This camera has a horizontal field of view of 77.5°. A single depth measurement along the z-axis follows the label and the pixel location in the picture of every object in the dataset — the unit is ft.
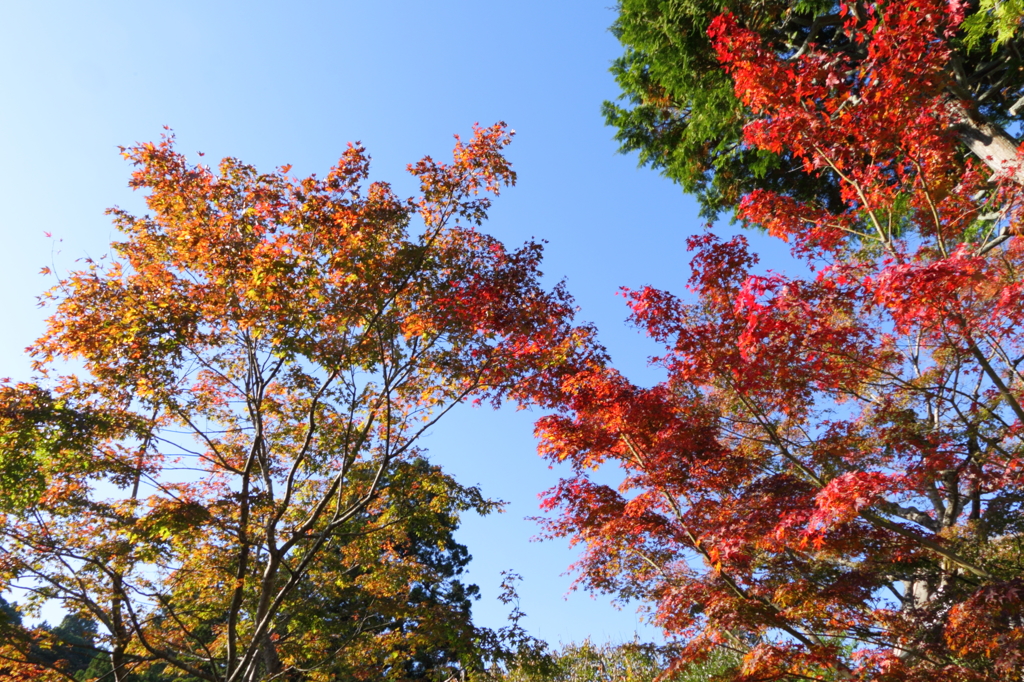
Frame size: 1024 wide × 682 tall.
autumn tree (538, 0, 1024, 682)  19.76
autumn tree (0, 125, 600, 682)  23.47
